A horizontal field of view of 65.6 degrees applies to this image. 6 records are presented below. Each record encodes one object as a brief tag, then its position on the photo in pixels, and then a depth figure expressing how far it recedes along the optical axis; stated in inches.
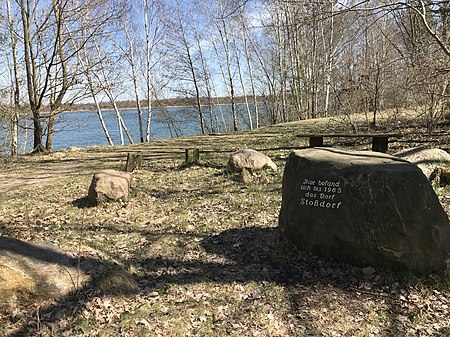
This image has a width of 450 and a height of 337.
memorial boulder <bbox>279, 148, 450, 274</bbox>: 141.2
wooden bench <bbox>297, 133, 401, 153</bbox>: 299.5
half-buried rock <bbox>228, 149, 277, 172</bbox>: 305.0
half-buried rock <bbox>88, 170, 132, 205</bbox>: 255.9
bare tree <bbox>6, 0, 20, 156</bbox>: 491.5
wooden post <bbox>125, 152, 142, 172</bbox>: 345.1
